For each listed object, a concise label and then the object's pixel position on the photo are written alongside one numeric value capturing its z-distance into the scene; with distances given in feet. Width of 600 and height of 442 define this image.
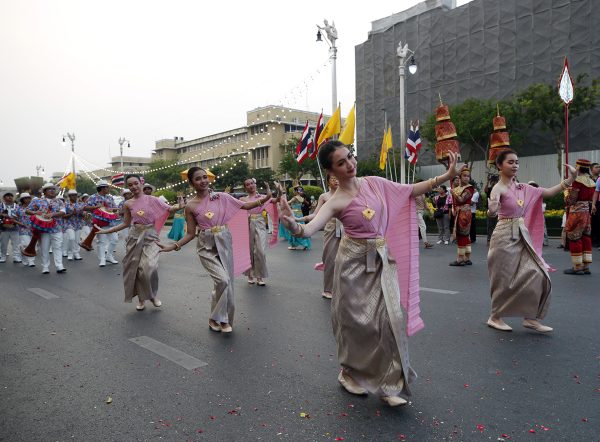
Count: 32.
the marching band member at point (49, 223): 35.47
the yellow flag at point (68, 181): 73.72
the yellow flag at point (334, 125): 52.54
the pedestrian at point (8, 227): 44.33
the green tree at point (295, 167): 138.82
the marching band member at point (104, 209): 39.01
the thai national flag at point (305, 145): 53.22
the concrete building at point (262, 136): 182.26
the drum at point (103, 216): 40.78
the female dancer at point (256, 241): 28.27
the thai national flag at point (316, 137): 54.12
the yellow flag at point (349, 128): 51.42
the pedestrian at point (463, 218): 32.71
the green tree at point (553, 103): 88.17
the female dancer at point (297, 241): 46.20
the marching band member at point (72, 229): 44.01
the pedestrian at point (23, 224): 43.42
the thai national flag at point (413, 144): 54.85
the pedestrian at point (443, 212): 46.50
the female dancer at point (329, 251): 22.62
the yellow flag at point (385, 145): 63.57
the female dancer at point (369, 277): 10.82
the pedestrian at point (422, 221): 43.93
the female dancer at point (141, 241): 22.26
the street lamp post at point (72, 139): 131.88
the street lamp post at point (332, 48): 62.49
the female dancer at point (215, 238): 17.99
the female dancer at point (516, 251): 16.34
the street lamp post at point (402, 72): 64.62
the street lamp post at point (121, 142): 165.11
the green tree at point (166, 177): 172.96
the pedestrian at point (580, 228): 27.20
